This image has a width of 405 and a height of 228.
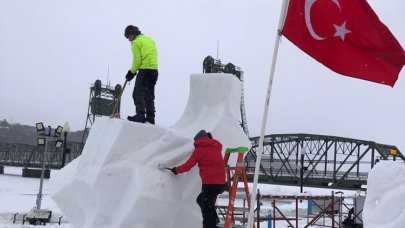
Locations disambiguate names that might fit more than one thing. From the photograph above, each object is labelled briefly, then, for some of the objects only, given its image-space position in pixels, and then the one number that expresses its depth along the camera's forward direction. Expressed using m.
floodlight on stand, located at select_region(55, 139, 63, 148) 20.45
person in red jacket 6.02
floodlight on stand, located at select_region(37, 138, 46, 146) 17.91
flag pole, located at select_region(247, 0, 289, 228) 4.71
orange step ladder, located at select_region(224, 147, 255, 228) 6.09
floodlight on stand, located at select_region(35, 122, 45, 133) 17.39
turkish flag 5.02
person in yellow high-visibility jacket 7.28
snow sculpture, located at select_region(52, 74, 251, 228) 6.41
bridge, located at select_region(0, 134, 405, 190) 47.06
